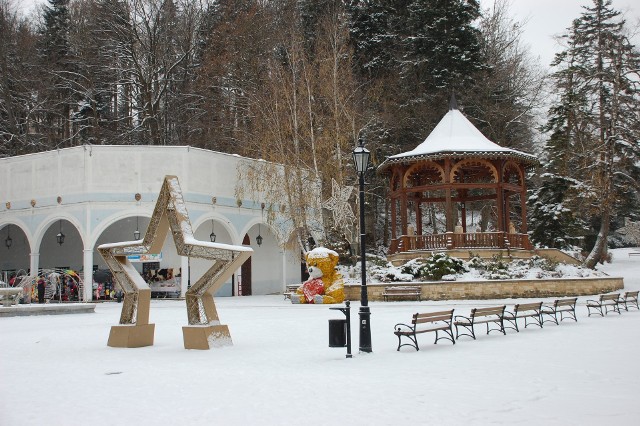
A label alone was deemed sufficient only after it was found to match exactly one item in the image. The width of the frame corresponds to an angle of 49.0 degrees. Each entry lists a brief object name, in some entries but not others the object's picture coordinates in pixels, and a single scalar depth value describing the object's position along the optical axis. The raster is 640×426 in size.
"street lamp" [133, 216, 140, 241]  32.41
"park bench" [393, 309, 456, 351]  13.38
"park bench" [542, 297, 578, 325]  18.20
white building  32.44
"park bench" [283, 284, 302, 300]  31.28
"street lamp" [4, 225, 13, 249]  37.79
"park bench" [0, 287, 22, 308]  25.39
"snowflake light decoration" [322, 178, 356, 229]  33.91
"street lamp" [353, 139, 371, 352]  13.30
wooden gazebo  31.00
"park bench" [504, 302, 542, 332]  16.45
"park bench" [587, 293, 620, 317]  19.78
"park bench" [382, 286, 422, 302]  26.72
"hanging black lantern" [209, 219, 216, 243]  34.59
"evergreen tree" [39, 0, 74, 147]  45.50
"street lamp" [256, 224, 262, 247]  37.31
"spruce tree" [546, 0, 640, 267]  34.28
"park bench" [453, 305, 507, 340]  15.09
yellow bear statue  27.44
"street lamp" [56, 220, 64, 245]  34.57
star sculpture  14.37
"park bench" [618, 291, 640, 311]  21.18
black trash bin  12.91
